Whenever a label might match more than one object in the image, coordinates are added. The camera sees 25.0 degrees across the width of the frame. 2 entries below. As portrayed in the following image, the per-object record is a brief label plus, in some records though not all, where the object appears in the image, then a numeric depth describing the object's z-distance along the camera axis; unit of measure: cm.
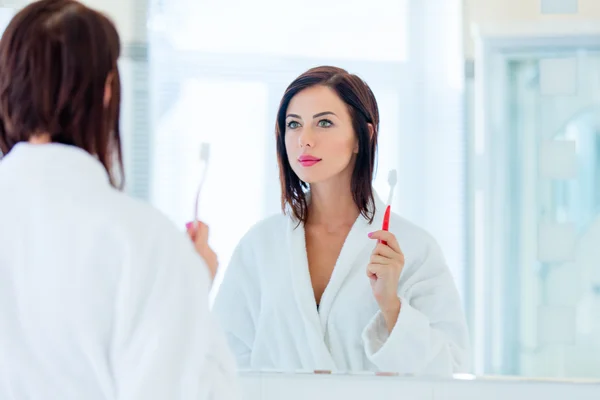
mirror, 262
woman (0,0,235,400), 199
